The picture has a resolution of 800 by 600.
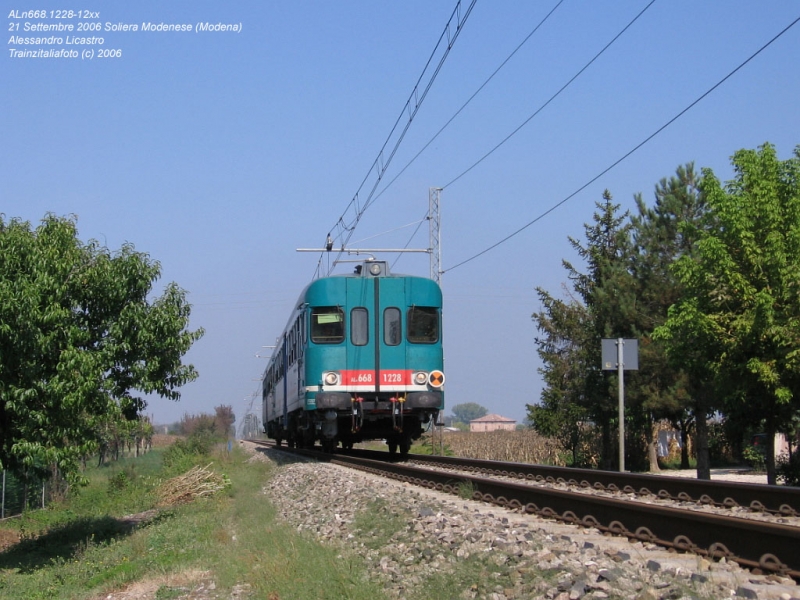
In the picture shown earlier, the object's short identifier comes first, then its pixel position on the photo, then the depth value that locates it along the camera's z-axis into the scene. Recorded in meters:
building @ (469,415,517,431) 185.00
